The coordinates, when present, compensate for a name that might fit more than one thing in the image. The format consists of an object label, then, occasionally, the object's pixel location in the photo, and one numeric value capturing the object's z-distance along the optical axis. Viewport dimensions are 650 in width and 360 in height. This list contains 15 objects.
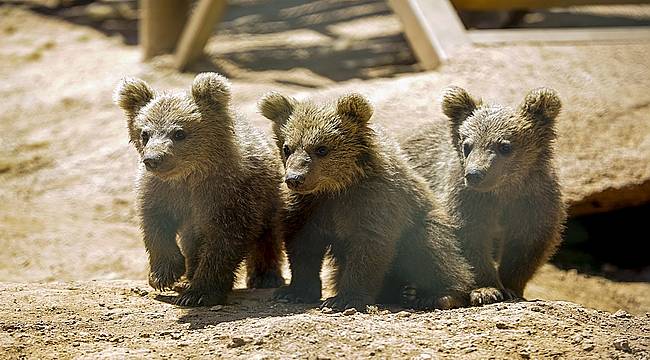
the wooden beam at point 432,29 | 16.44
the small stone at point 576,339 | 8.55
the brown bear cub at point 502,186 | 10.37
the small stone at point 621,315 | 9.55
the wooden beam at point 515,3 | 18.77
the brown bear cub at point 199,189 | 10.13
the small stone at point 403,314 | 9.65
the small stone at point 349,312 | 9.47
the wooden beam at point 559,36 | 16.86
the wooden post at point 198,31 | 20.37
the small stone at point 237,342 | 8.30
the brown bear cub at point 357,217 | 9.91
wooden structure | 16.64
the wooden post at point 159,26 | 22.17
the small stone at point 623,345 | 8.35
